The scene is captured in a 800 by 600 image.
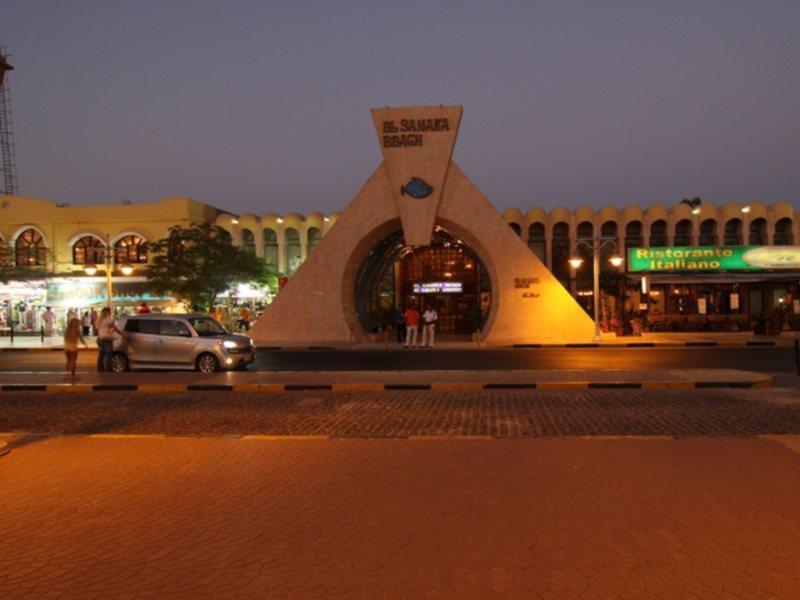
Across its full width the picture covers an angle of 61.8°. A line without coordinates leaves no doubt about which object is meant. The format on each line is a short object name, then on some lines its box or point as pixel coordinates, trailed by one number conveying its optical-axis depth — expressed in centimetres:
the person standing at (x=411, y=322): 2588
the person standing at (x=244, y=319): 3574
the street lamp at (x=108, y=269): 3107
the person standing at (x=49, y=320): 3653
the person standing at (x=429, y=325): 2594
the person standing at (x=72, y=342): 1585
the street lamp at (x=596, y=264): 2696
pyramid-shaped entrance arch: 2747
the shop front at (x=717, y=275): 3219
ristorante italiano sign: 3244
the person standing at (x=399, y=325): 2970
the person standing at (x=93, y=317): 3521
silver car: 1753
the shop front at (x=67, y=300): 4016
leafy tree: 3356
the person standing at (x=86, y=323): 3584
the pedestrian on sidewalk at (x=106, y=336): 1727
